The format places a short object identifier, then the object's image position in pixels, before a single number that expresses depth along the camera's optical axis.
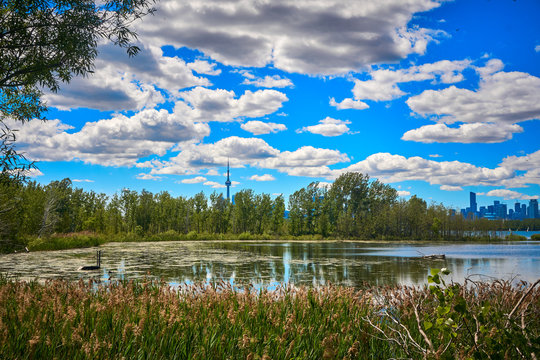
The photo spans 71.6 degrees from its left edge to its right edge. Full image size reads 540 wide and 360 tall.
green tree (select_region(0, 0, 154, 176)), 9.38
